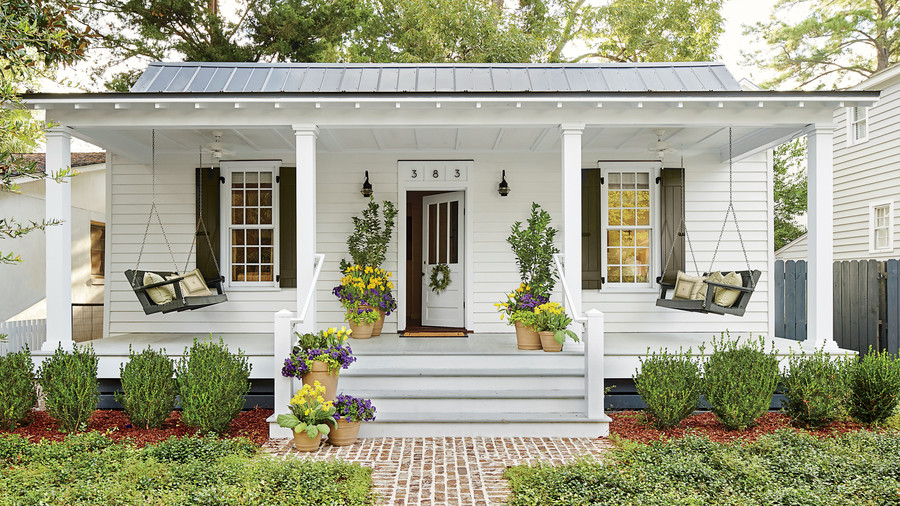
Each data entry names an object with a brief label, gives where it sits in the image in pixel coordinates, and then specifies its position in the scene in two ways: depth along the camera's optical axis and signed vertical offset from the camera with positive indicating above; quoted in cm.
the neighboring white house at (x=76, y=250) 988 +23
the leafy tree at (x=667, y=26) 1689 +627
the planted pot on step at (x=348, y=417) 509 -121
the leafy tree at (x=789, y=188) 1884 +222
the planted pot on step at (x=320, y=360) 534 -80
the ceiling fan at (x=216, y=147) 759 +139
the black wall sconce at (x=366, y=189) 821 +94
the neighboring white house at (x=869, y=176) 1156 +169
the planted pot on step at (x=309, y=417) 491 -118
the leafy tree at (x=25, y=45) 404 +149
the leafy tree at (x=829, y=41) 1670 +605
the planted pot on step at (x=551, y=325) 630 -60
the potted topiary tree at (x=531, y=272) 657 -9
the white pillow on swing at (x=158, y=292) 694 -31
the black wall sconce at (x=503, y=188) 823 +96
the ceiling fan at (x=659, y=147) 775 +143
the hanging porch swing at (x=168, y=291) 685 -31
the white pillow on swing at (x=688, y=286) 737 -26
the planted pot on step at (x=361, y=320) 732 -64
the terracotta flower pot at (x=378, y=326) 773 -75
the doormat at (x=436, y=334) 799 -87
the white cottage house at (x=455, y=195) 605 +86
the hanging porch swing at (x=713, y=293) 681 -33
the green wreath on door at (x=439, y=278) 867 -20
